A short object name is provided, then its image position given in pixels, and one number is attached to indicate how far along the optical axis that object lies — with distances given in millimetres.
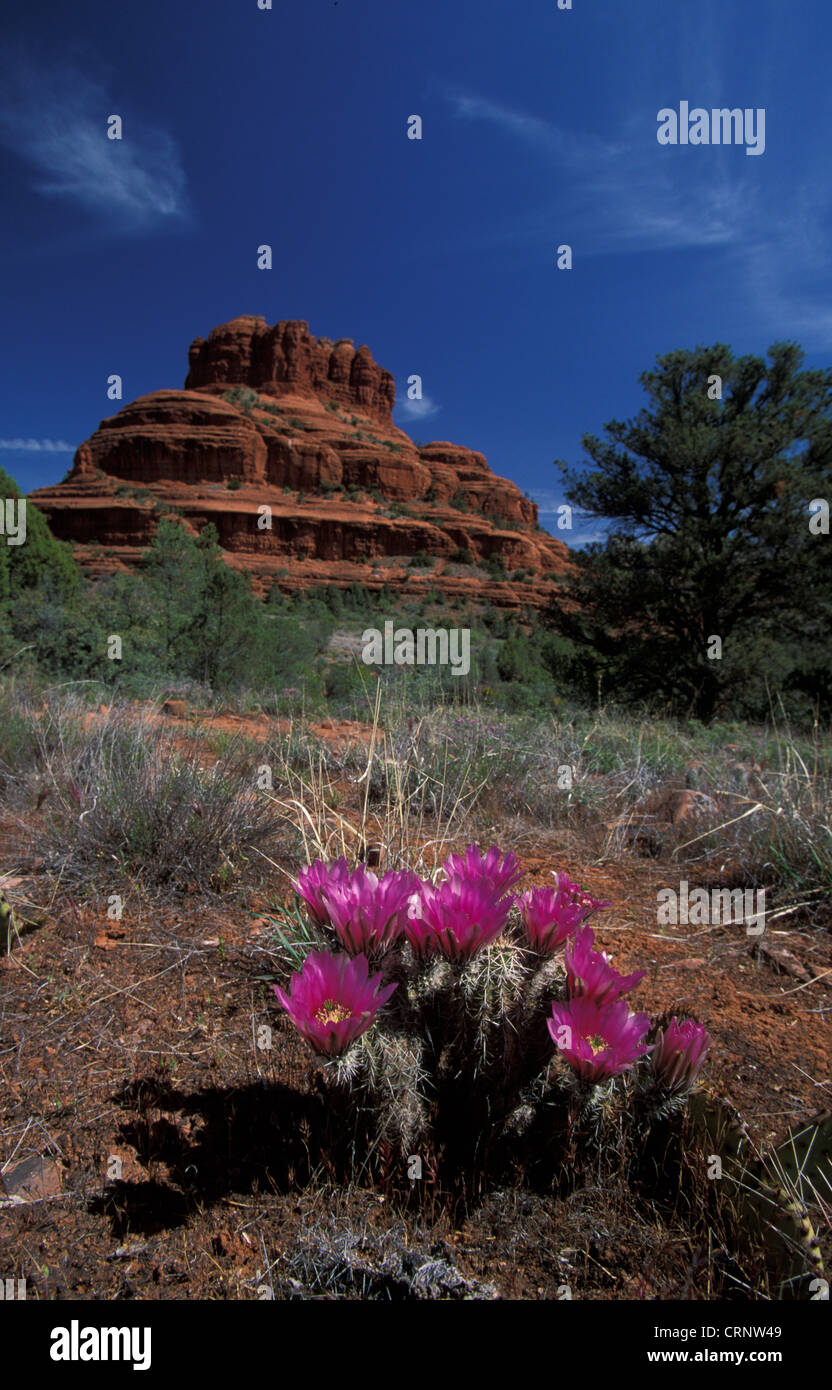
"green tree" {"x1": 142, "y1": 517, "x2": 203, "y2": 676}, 9734
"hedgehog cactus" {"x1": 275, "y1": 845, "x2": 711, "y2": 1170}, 1090
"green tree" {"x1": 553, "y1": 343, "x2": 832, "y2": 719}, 11453
